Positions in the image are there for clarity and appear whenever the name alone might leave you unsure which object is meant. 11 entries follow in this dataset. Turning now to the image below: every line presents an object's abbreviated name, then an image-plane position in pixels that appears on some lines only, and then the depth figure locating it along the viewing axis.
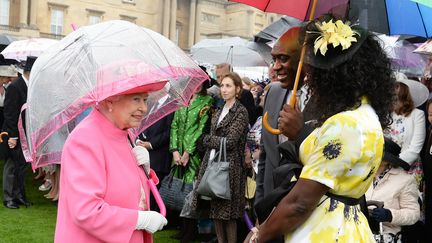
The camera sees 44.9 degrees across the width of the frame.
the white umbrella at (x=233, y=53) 10.49
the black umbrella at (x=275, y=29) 8.44
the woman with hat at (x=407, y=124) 5.70
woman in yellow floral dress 2.32
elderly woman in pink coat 2.49
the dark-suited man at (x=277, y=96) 3.72
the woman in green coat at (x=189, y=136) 6.77
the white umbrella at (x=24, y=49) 12.73
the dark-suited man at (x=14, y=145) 8.46
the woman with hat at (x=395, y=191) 4.80
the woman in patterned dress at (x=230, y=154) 6.02
